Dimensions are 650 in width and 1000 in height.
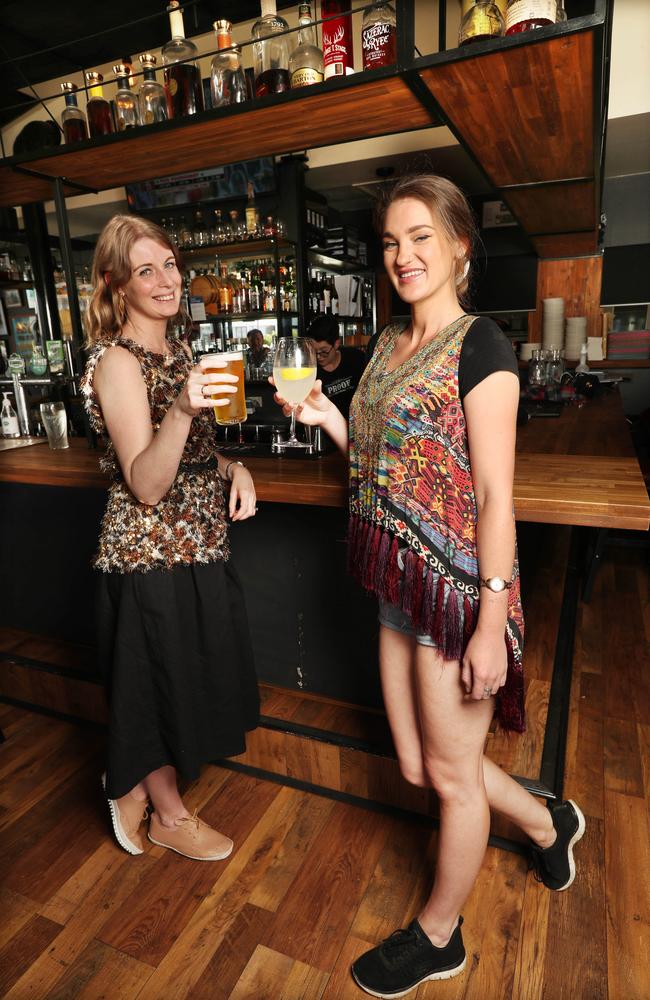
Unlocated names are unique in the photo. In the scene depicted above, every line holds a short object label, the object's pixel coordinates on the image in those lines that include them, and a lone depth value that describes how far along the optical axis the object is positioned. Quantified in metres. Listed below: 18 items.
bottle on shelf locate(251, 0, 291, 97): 1.86
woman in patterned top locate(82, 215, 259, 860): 1.38
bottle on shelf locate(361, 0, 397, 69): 1.67
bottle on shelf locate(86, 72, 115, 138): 2.25
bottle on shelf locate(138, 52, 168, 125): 2.22
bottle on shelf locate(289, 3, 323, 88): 1.74
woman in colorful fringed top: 1.13
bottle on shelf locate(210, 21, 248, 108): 1.96
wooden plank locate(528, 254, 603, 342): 6.04
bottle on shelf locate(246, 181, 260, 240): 4.95
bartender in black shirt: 3.55
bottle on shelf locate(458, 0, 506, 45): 1.66
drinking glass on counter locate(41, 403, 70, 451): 2.50
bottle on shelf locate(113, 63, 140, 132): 2.32
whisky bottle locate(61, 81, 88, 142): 2.40
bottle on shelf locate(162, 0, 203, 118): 2.05
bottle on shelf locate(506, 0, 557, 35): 1.54
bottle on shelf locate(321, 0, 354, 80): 1.71
